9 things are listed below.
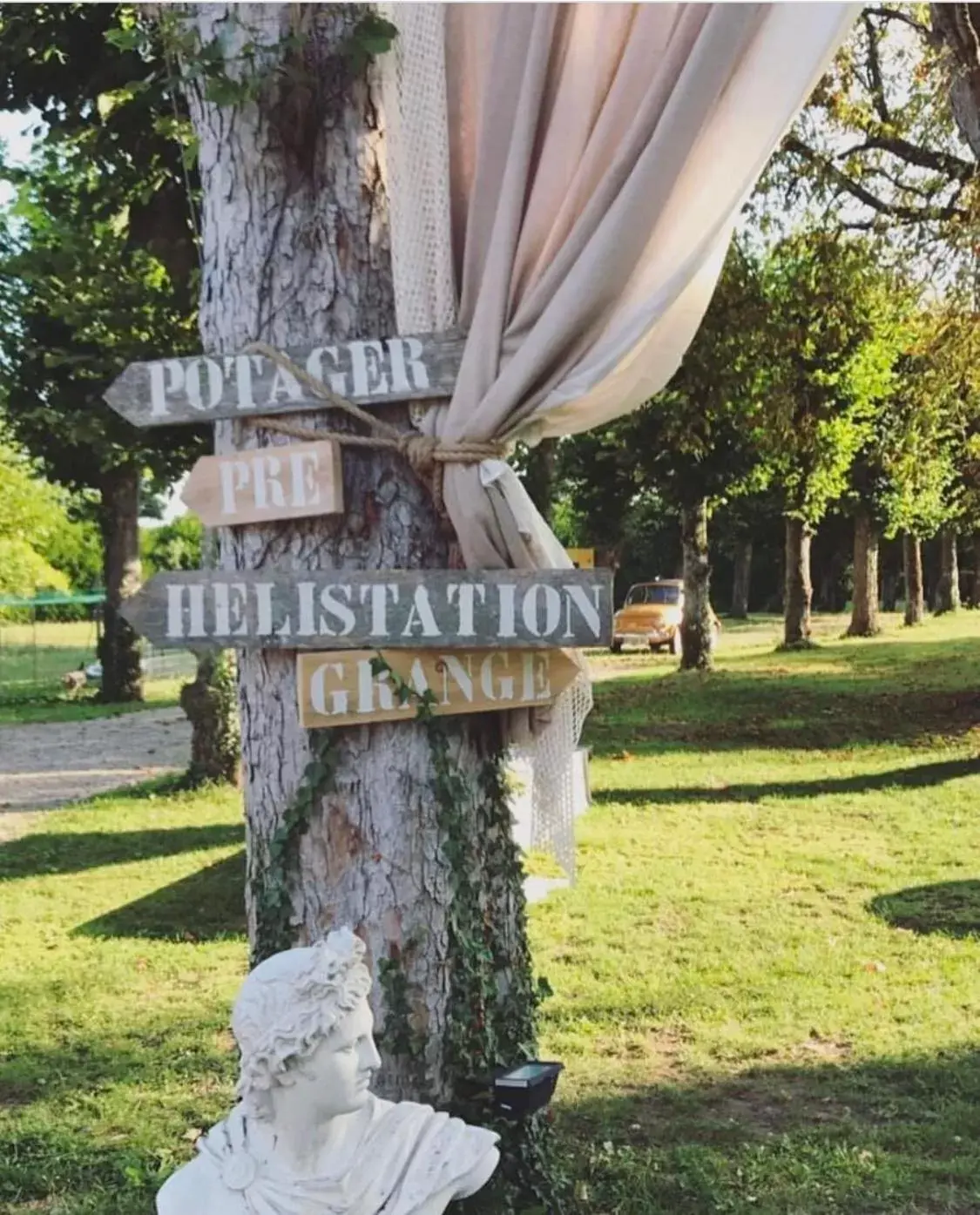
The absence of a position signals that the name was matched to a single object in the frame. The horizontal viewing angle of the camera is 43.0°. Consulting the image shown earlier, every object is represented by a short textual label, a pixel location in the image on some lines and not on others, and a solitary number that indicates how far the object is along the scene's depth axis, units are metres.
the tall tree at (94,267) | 5.77
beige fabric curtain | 2.39
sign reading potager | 2.61
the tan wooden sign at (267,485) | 2.65
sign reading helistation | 2.50
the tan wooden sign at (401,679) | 2.60
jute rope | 2.54
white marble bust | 2.01
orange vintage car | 24.75
